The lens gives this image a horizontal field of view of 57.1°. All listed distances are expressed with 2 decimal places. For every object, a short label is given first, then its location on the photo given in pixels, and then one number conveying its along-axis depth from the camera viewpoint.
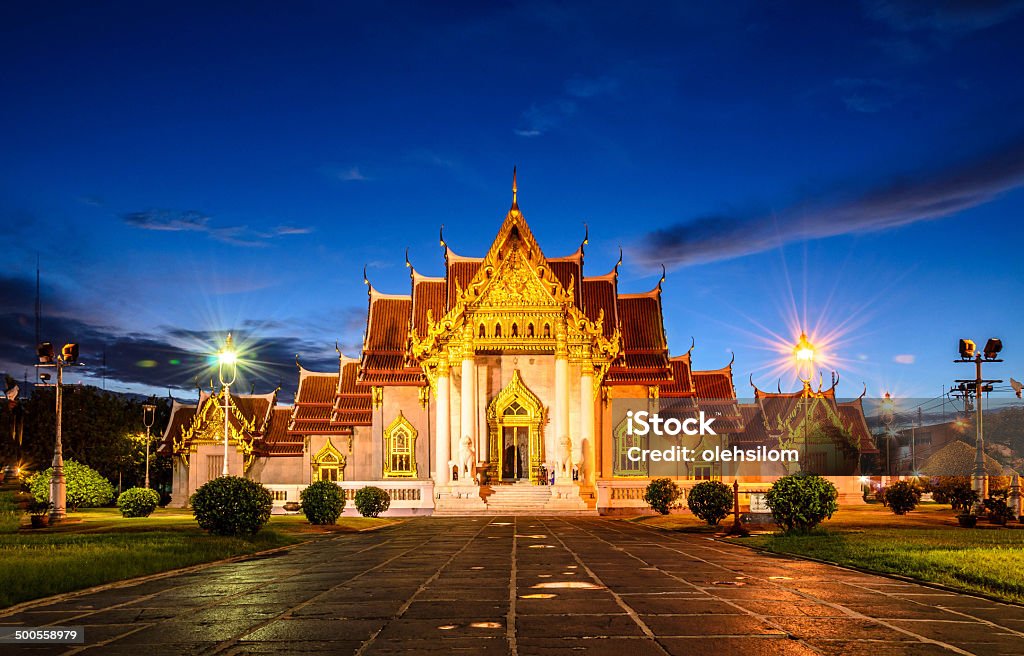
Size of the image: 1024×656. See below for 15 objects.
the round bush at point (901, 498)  35.81
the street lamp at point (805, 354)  28.59
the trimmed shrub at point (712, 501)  29.22
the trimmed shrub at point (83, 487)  41.38
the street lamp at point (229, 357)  35.12
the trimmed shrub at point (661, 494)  37.31
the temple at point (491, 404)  44.72
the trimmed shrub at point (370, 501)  38.19
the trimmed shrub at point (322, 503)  31.20
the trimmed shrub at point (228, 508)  23.28
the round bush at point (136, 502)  37.75
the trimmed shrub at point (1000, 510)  29.42
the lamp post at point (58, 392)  33.25
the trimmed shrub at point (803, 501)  24.28
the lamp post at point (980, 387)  33.09
